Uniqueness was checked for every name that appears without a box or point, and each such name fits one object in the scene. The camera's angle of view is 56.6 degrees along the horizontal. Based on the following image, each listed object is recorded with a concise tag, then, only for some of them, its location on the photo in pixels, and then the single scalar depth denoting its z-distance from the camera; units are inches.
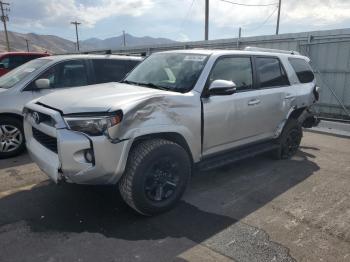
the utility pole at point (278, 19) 1500.5
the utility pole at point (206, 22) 901.9
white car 214.2
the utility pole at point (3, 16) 2285.9
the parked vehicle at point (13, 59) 371.6
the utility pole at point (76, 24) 2973.4
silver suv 123.4
